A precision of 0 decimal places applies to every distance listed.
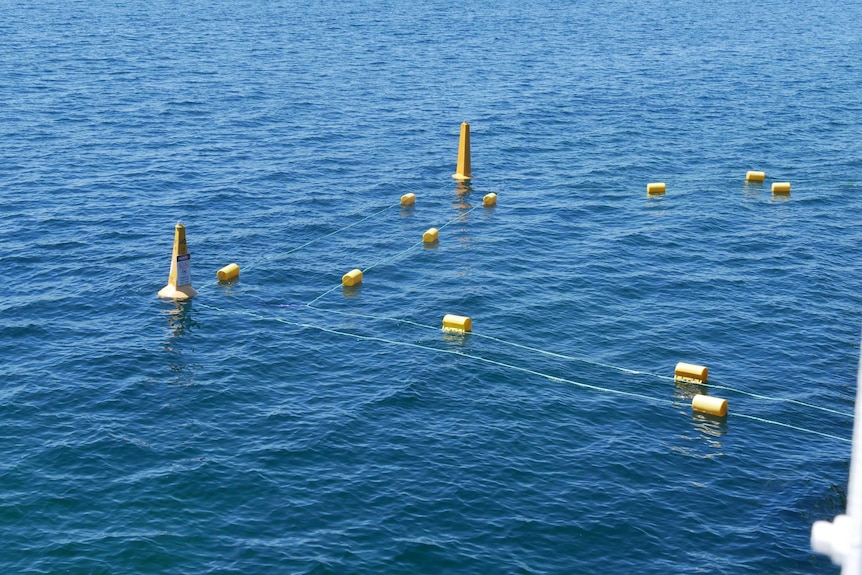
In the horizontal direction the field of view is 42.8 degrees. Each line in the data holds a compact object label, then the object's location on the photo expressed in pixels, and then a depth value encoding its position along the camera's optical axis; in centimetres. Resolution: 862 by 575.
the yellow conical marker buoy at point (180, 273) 4575
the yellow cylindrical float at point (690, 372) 3922
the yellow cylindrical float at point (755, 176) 6462
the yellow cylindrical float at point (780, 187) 6272
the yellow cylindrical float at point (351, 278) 4847
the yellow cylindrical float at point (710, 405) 3697
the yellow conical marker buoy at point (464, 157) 6406
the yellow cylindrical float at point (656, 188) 6262
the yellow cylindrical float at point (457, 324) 4338
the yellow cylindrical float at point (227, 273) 4844
